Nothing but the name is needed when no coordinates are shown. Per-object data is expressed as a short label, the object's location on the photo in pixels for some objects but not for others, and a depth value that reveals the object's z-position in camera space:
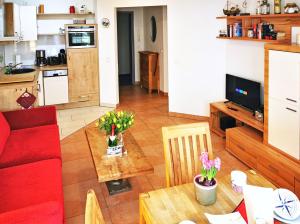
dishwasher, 6.66
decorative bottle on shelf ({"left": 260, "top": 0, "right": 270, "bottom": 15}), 4.14
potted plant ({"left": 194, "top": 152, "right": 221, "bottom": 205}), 1.73
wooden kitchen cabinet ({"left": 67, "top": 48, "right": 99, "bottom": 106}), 6.74
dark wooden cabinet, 8.12
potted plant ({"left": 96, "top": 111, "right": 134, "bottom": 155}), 3.16
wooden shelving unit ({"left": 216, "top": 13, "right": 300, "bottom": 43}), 3.81
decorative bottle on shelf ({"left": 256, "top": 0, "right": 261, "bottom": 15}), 4.28
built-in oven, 6.59
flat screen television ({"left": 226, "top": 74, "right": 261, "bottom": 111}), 4.44
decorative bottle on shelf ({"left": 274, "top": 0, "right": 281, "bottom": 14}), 3.92
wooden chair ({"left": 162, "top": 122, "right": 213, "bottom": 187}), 2.27
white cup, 1.86
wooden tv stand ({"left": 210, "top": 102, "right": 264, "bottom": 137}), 4.17
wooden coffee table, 2.83
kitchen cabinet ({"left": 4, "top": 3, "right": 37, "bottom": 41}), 6.15
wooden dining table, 1.68
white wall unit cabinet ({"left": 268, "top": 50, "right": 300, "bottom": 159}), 3.17
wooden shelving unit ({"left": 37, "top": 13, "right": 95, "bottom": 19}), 6.84
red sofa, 1.78
